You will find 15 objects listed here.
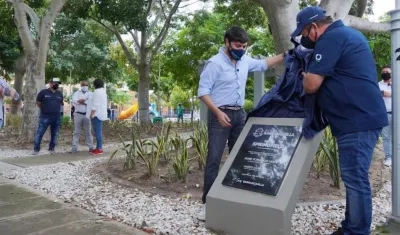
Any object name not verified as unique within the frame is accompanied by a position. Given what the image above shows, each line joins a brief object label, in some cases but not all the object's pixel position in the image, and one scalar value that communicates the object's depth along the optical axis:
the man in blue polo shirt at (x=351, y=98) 2.87
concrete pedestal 3.09
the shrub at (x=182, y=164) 5.22
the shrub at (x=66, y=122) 15.16
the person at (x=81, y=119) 8.84
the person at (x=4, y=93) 5.34
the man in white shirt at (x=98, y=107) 8.39
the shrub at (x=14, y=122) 14.09
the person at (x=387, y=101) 6.34
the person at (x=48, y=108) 8.70
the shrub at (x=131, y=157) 6.07
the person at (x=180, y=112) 25.98
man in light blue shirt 3.86
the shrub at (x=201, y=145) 5.80
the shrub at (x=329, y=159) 4.73
